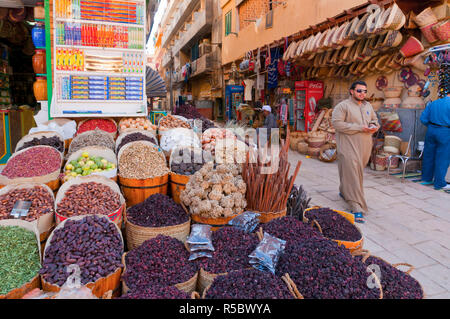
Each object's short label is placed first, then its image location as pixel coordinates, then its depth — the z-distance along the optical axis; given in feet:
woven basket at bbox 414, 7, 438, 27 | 18.03
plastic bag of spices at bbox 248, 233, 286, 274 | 6.44
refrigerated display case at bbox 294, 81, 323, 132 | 30.35
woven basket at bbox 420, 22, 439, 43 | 17.99
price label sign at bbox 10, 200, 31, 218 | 7.66
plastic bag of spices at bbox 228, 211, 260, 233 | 8.25
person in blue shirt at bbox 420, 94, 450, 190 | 16.99
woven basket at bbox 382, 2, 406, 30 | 17.22
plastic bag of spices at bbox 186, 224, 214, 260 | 6.93
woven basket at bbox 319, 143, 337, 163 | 24.99
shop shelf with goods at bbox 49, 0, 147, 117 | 17.07
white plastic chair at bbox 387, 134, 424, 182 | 19.31
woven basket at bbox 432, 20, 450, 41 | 17.22
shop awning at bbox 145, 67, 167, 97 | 31.42
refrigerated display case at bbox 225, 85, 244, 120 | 49.37
